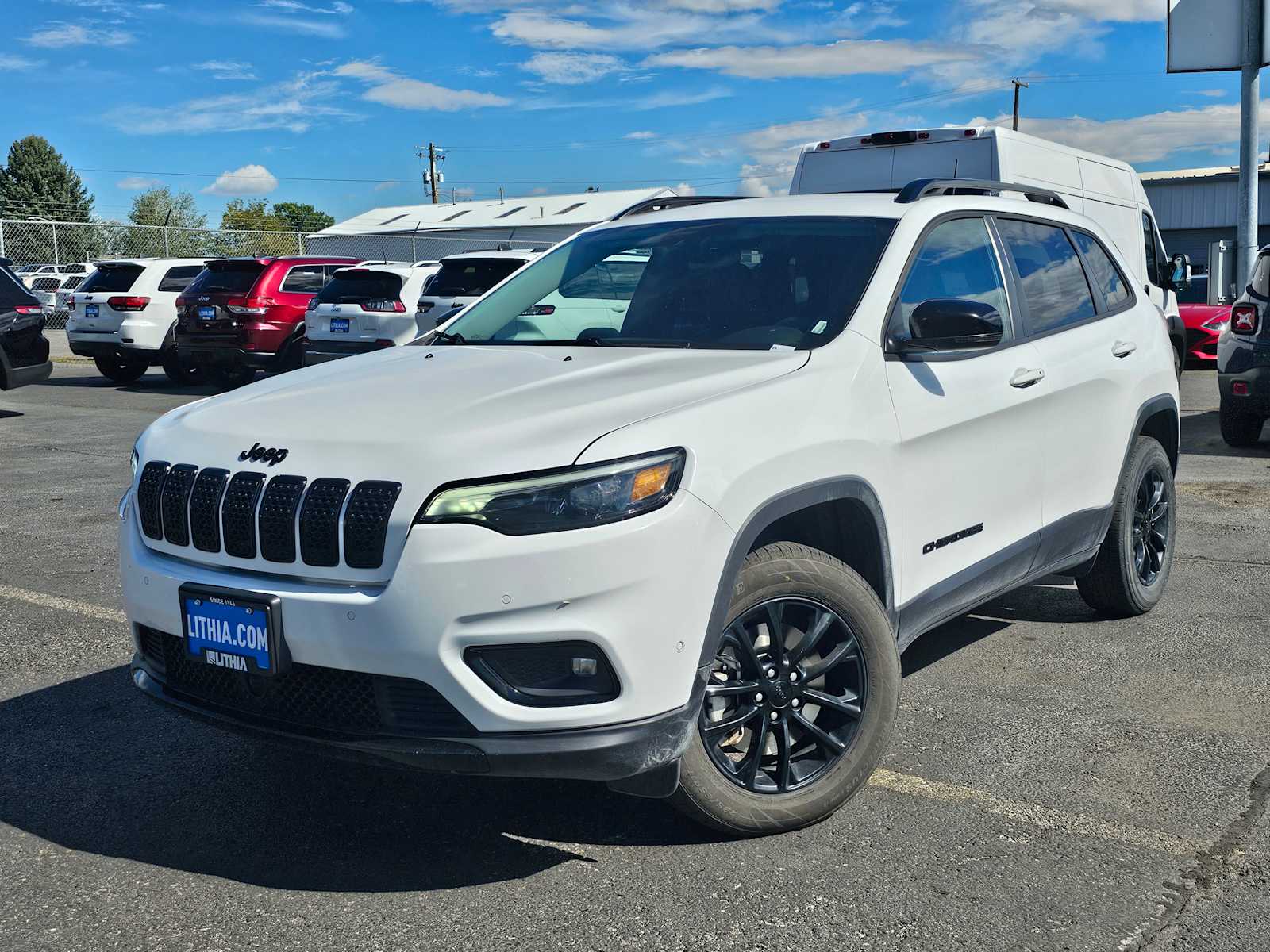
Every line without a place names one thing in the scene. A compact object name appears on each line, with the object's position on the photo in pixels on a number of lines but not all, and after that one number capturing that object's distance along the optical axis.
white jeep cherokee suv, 2.98
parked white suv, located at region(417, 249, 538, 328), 15.12
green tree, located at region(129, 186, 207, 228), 80.38
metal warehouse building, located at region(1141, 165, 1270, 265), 45.12
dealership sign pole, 20.09
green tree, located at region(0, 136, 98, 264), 80.50
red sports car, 17.81
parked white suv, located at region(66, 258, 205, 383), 18.30
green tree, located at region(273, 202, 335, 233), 134.75
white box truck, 11.31
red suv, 16.70
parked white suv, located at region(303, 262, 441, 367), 15.52
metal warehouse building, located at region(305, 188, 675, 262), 51.44
